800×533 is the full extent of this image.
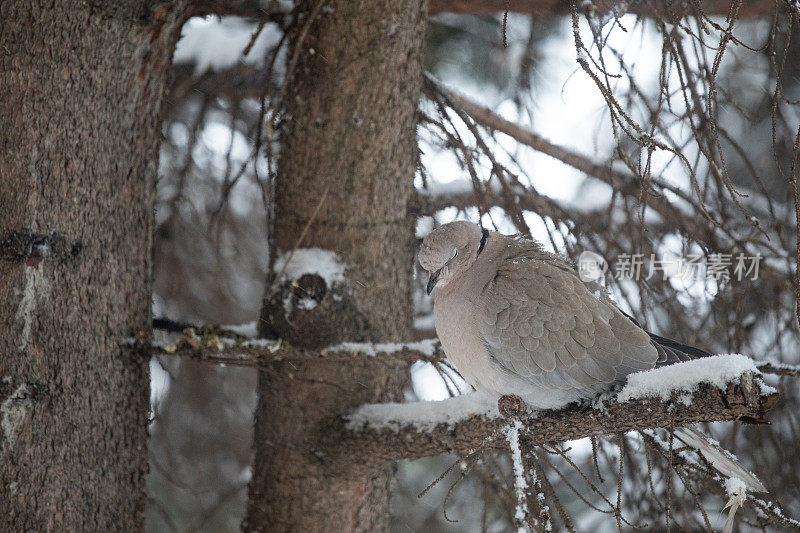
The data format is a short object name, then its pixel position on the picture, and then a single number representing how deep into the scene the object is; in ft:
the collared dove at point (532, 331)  24.44
